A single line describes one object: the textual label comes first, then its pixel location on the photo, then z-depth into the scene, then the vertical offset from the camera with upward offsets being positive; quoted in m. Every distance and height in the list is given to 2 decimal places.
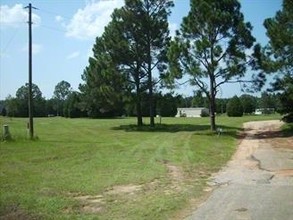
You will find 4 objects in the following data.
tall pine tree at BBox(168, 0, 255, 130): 19.51 +5.17
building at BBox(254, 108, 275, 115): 70.93 -0.26
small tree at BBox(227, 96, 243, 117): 47.94 +0.45
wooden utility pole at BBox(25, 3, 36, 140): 16.55 +3.50
